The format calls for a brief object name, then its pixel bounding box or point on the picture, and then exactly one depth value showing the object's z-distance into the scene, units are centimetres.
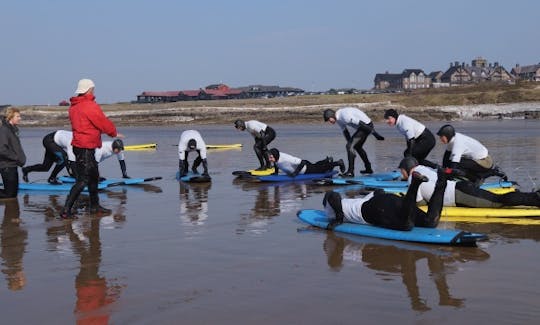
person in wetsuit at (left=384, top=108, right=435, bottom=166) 1278
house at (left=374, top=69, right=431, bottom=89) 13150
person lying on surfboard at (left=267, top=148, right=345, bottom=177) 1422
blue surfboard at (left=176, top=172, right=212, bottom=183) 1450
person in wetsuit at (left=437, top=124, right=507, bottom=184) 1055
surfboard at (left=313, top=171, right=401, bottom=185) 1301
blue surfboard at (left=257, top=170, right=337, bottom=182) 1424
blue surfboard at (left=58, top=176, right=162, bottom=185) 1361
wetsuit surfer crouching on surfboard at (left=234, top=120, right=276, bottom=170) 1633
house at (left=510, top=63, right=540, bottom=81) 12701
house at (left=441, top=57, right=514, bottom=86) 12444
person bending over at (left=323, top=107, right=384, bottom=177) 1474
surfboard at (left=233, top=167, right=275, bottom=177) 1493
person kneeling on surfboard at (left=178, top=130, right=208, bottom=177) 1523
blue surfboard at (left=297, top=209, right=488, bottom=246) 707
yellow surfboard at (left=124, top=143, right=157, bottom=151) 2820
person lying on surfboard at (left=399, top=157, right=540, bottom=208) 866
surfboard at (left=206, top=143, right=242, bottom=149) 2794
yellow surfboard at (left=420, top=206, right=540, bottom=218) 855
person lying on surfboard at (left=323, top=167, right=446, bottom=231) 749
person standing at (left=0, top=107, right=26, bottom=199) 1180
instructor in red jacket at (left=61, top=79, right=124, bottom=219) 953
